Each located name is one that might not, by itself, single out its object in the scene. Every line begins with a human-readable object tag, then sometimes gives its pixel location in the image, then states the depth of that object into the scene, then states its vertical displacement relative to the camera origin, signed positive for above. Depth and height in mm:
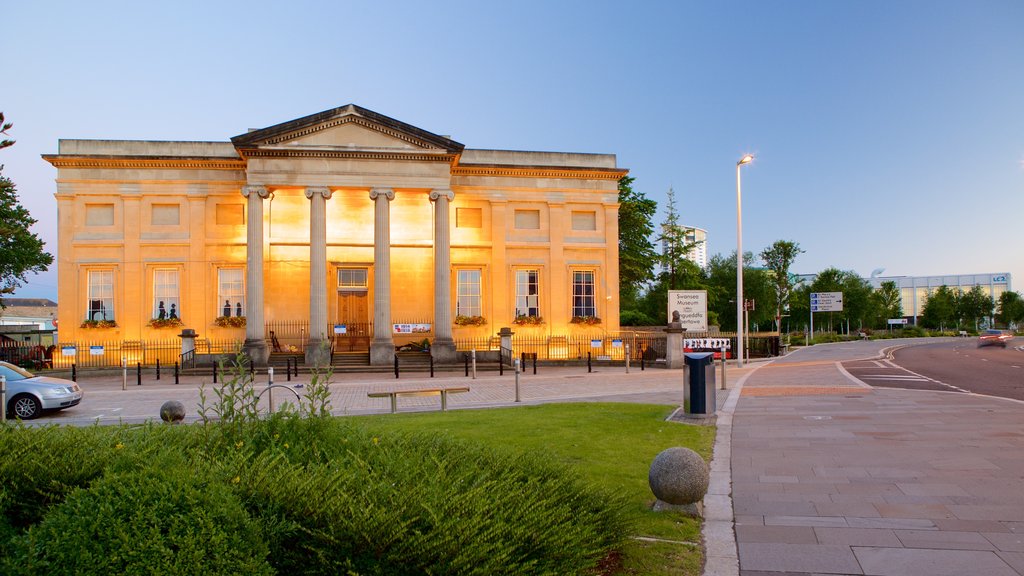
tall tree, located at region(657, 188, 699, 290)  53938 +4842
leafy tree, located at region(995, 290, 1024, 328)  106500 -262
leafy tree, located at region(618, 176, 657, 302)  47875 +5394
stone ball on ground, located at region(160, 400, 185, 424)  11438 -1671
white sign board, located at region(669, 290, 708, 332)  32250 +71
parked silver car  14812 -1773
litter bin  12477 -1414
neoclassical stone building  29797 +3673
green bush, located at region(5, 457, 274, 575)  3537 -1202
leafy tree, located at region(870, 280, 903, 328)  98375 +563
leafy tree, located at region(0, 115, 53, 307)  34188 +3654
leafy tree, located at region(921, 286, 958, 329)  96000 -280
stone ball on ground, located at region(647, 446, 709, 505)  6199 -1587
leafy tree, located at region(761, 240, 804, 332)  67625 +4735
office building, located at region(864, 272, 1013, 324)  144125 +5068
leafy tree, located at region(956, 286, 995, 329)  97000 +130
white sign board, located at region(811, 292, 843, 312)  68812 +648
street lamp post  29719 +1276
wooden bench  13812 -1766
